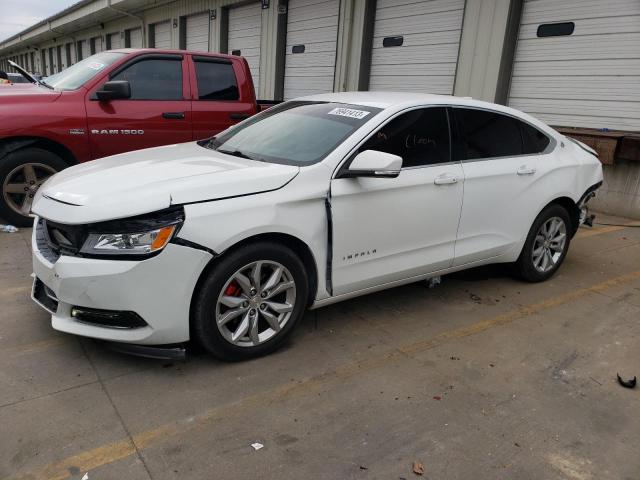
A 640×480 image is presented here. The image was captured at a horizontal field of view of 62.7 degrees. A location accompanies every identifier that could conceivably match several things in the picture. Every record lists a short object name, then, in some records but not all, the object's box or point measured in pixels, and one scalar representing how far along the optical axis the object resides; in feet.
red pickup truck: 17.62
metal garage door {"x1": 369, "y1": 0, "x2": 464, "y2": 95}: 31.45
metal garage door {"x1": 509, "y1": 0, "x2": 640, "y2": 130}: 24.35
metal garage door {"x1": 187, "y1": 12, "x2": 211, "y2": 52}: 55.06
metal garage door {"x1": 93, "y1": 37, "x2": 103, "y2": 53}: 85.71
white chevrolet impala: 9.02
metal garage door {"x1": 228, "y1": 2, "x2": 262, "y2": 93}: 48.05
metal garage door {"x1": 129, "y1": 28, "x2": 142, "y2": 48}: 70.90
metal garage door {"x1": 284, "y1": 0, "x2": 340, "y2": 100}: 39.78
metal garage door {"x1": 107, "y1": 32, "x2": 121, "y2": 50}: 78.43
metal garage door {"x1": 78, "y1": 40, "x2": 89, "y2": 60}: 93.65
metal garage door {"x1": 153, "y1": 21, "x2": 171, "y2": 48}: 62.54
